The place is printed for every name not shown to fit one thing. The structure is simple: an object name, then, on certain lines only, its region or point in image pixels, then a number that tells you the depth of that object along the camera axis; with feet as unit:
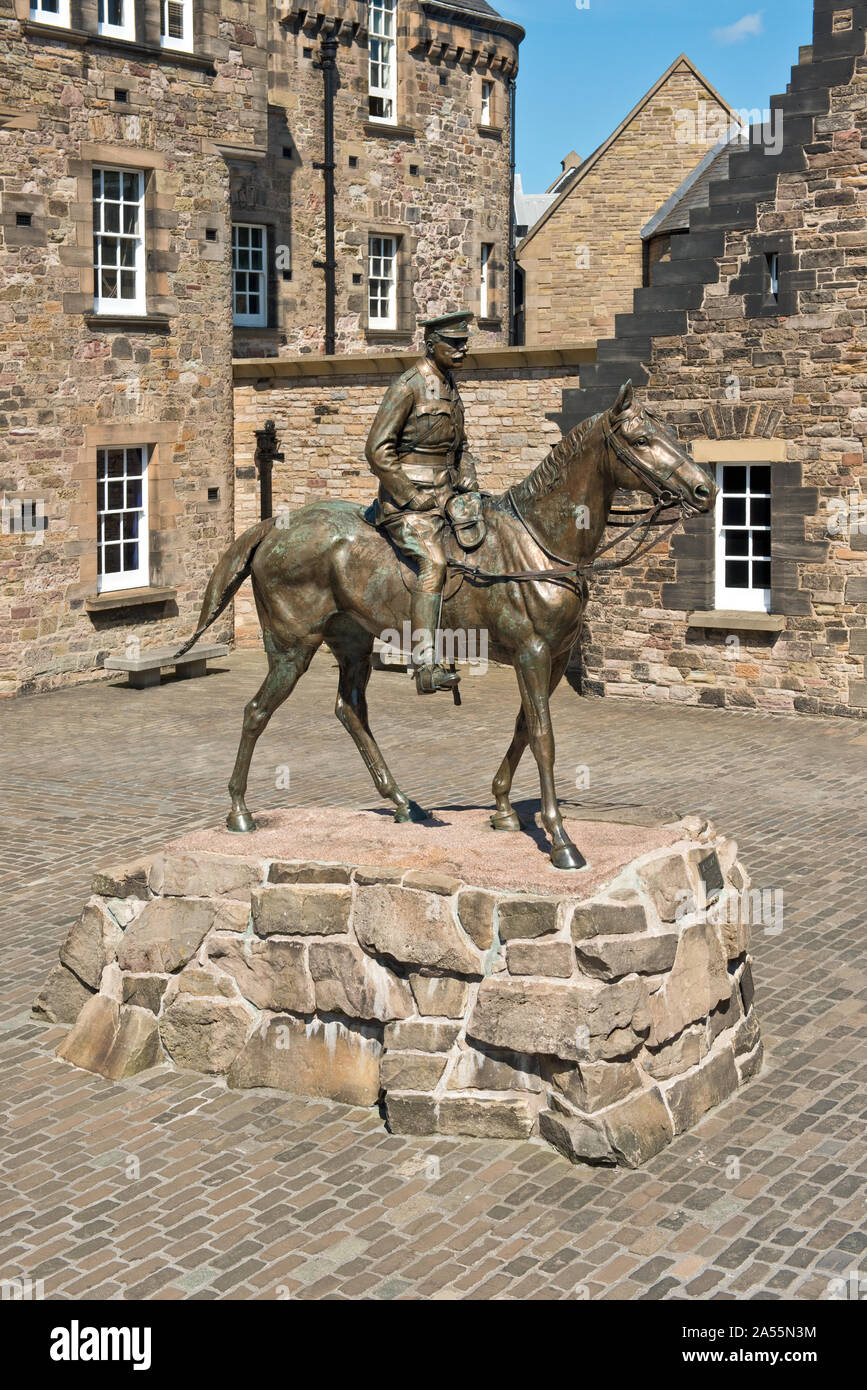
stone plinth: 22.71
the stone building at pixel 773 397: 54.29
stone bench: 62.85
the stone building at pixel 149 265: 61.77
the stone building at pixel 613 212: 101.65
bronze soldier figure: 26.53
